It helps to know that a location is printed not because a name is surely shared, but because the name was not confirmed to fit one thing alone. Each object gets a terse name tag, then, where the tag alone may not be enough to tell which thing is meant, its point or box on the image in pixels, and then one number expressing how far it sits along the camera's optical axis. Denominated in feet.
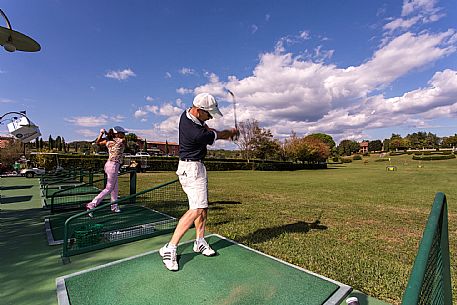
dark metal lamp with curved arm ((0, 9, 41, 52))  11.22
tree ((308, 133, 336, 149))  320.99
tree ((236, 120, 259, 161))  152.25
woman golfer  19.21
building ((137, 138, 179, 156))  357.08
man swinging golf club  10.25
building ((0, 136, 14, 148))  77.85
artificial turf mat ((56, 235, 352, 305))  8.25
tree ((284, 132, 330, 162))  157.79
